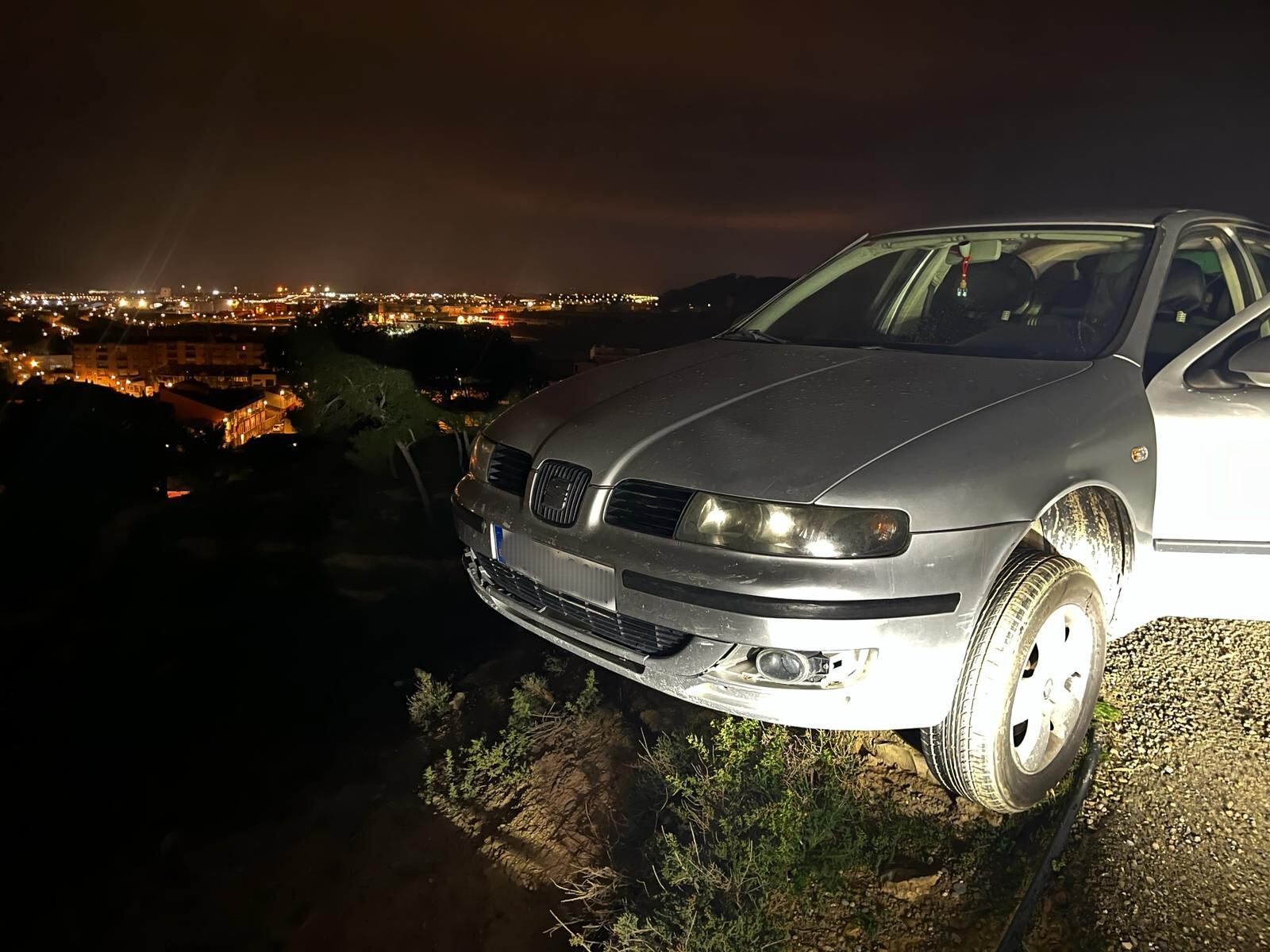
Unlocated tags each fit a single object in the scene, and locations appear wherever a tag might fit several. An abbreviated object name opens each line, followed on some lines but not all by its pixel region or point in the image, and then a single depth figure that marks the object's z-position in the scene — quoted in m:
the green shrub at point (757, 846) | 2.34
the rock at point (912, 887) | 2.32
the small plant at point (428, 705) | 4.25
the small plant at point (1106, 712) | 3.01
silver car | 2.08
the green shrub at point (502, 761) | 3.45
